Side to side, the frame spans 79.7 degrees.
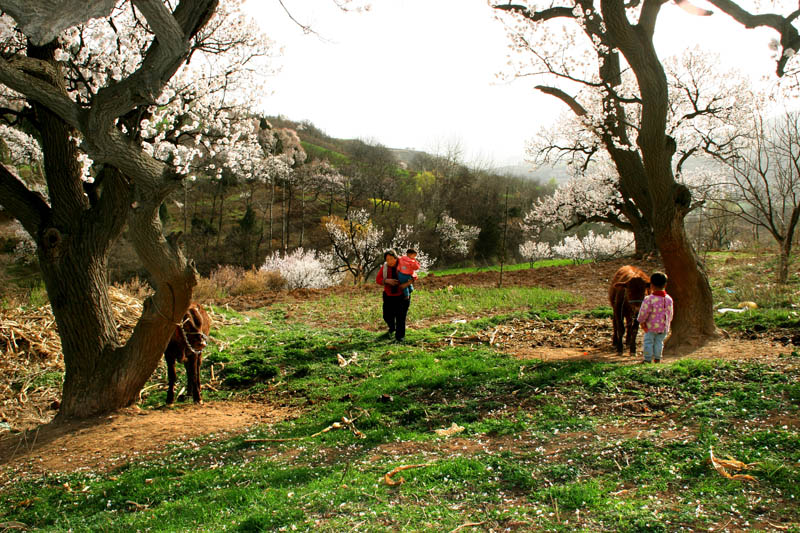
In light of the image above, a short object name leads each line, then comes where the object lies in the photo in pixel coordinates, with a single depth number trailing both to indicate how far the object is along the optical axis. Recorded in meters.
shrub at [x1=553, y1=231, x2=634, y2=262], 32.47
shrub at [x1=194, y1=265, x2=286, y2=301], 17.75
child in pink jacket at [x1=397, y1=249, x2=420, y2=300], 9.52
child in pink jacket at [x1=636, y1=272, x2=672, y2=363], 6.68
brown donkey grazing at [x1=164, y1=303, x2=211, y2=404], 6.86
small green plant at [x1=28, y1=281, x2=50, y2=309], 10.80
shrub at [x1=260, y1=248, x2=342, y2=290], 24.03
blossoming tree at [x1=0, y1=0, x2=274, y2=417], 4.73
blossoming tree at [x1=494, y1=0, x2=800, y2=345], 7.51
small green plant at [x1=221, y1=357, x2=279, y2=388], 7.84
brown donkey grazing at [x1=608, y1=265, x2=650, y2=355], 7.72
